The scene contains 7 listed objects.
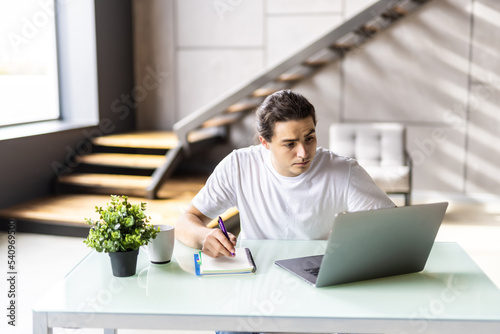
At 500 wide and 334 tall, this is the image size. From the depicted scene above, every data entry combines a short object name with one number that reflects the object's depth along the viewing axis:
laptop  1.37
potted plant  1.54
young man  1.91
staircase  4.95
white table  1.29
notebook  1.57
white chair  5.03
